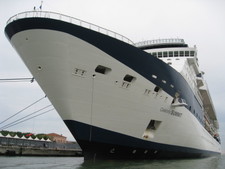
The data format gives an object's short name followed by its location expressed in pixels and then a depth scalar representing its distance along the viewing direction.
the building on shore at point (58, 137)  93.12
